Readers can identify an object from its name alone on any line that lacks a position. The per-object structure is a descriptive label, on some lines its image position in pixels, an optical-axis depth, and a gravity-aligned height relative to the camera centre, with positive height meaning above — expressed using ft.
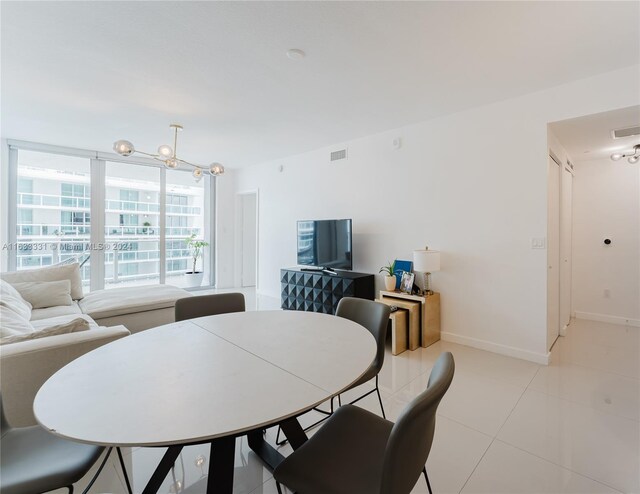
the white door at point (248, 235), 23.41 +0.83
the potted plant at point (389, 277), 12.73 -1.27
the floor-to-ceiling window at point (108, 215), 16.40 +1.83
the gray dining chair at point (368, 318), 6.34 -1.61
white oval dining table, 2.91 -1.66
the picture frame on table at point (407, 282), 12.32 -1.43
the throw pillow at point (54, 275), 11.77 -1.19
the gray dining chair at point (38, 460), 3.49 -2.67
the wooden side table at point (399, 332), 10.94 -3.09
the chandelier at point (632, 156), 12.53 +3.85
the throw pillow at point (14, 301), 8.61 -1.65
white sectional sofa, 5.28 -1.97
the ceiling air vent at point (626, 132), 10.16 +3.92
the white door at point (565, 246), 12.55 +0.04
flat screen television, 14.45 +0.11
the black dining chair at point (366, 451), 2.91 -2.61
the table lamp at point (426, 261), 11.43 -0.54
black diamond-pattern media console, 13.46 -1.97
